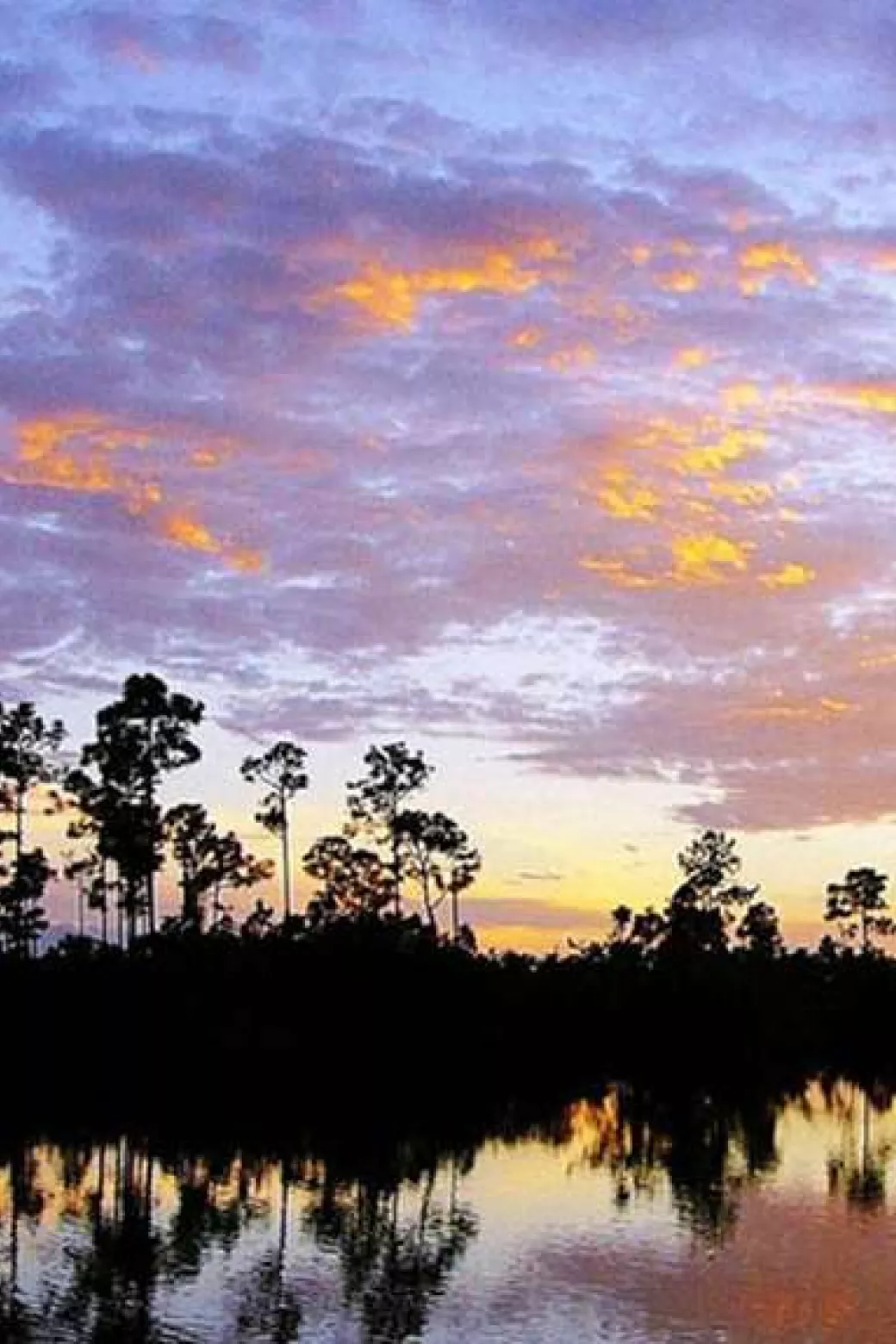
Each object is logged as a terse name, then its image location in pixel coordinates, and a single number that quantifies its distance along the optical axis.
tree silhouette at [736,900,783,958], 108.31
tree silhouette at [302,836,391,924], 75.81
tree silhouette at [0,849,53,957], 70.00
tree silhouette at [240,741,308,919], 69.56
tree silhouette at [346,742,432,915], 73.88
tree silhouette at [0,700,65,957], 61.91
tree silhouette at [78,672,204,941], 60.25
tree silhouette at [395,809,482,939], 74.69
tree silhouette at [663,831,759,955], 100.31
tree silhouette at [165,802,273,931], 73.00
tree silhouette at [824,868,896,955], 114.25
